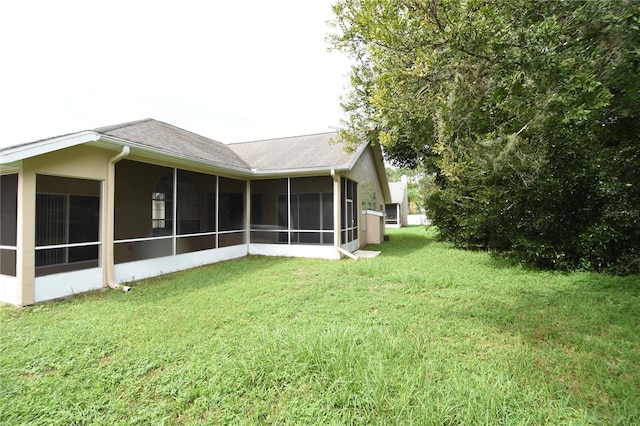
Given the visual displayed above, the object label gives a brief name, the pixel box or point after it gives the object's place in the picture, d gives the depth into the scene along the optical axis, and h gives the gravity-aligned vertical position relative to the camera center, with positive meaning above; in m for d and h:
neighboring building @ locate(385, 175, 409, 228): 29.06 +0.67
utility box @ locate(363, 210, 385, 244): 14.30 -0.71
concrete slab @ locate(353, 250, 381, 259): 10.54 -1.58
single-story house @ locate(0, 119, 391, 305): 5.25 +0.31
